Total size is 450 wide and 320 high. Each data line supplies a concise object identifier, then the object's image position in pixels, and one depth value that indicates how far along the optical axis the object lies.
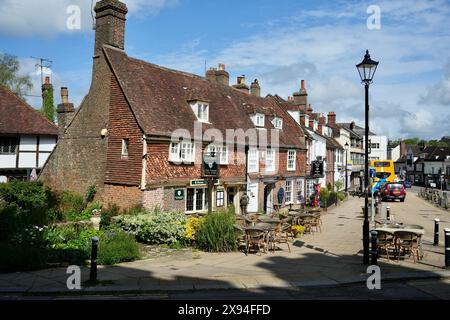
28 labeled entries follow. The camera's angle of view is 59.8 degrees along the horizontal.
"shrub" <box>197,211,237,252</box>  13.11
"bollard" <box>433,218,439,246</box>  14.67
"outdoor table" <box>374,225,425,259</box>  11.63
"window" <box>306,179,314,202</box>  32.75
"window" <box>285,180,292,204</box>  29.31
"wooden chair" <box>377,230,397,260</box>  12.05
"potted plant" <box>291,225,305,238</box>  16.78
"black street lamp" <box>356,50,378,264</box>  11.44
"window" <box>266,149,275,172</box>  26.30
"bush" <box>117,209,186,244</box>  13.95
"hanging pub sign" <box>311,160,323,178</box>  32.06
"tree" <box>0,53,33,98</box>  43.41
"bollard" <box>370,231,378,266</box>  10.12
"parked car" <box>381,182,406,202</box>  37.25
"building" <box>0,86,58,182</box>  26.92
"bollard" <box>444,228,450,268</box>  10.75
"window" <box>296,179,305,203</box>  30.72
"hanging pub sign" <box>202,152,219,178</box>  16.88
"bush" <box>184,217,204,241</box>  13.94
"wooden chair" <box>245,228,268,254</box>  12.83
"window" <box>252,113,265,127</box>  26.64
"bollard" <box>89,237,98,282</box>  8.79
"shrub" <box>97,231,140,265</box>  11.06
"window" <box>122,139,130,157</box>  18.22
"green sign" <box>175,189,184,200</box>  18.12
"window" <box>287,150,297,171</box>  29.23
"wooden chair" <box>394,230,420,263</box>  11.52
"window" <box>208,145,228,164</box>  21.32
